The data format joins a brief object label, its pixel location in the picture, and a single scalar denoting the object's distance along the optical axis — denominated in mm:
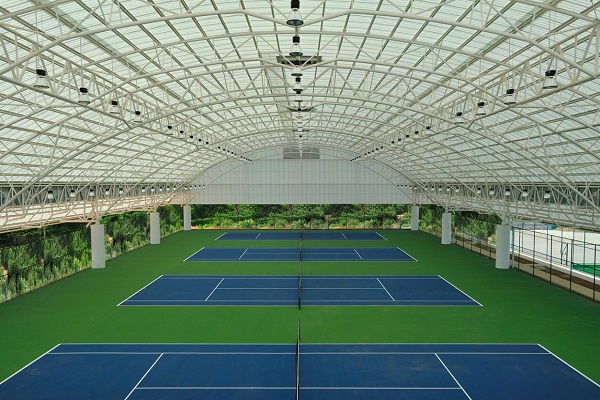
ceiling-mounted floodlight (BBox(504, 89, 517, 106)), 19272
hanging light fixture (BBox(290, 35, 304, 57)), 15747
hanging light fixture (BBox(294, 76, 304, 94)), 20672
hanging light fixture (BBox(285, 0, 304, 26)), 12219
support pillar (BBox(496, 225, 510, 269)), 36594
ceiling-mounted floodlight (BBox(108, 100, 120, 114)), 21555
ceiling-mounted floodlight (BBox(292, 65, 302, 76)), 18756
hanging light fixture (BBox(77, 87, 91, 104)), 18378
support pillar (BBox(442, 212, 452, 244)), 49656
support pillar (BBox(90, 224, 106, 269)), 36906
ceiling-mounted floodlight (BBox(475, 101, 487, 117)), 21653
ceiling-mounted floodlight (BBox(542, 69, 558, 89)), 16047
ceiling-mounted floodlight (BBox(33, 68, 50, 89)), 15555
